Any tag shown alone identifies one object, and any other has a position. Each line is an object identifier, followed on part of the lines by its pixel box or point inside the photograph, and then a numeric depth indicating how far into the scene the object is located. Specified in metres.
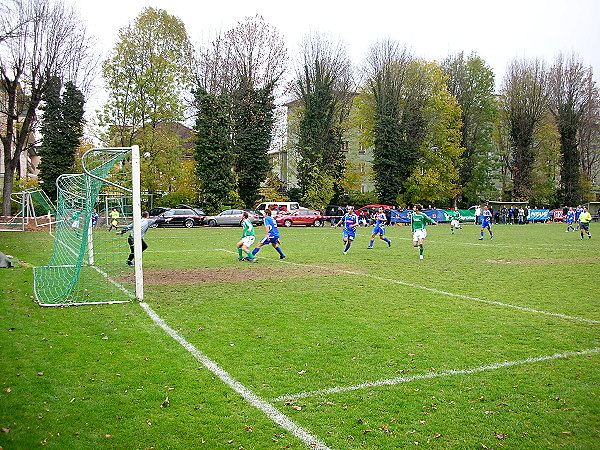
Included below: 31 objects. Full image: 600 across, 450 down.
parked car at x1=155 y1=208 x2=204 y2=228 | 40.09
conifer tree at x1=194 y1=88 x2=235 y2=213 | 45.47
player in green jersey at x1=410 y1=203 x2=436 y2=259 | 18.42
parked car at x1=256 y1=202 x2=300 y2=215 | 45.21
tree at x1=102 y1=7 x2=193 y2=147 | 42.81
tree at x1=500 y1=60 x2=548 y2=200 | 59.84
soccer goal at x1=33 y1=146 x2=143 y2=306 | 10.21
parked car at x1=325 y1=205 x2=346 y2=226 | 51.84
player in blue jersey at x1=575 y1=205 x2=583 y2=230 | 37.98
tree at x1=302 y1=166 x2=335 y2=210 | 50.09
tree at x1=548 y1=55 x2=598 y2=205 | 61.09
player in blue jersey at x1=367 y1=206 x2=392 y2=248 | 22.27
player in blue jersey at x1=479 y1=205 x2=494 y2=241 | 27.41
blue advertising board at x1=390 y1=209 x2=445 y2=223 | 48.22
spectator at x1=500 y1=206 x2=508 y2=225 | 52.06
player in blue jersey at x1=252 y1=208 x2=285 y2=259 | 17.41
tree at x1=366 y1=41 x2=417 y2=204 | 52.50
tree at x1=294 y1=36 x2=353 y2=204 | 51.12
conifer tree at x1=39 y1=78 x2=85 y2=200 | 47.12
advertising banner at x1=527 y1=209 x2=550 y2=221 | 55.16
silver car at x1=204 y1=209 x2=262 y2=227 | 41.53
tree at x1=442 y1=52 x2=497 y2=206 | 57.78
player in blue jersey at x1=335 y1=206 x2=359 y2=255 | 19.97
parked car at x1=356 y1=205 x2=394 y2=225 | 46.34
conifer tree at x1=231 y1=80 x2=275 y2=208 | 48.12
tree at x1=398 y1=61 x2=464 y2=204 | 52.97
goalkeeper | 15.16
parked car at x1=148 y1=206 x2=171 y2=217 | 42.59
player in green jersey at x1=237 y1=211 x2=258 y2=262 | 16.73
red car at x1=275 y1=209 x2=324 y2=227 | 41.94
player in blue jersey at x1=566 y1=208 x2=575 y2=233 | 36.01
